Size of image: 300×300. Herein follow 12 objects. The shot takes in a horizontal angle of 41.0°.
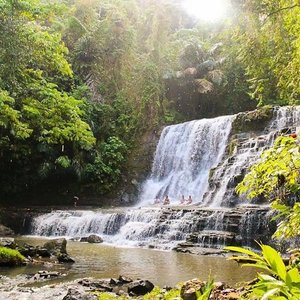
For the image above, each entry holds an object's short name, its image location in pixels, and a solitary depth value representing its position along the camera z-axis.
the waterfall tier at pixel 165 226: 11.33
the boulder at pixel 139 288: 5.54
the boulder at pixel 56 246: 9.33
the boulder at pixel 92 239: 13.04
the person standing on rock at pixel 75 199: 20.29
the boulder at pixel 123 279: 6.29
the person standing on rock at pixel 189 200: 17.56
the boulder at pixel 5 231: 14.59
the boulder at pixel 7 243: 8.84
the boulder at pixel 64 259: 8.69
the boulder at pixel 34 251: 9.15
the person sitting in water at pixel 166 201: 18.10
